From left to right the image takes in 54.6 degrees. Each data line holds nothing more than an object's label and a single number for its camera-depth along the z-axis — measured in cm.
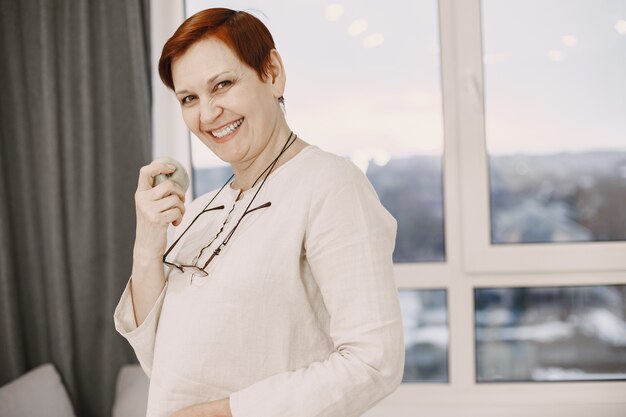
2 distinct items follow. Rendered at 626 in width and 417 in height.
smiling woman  89
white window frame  216
